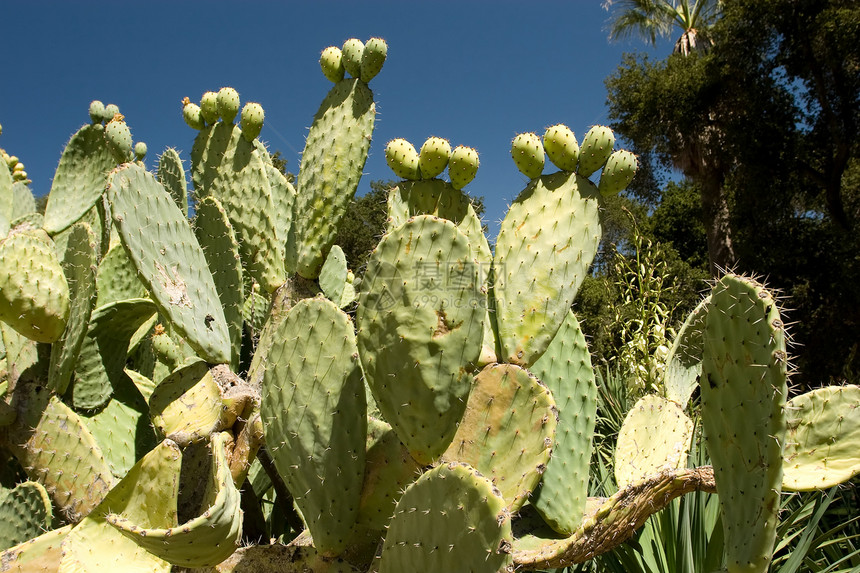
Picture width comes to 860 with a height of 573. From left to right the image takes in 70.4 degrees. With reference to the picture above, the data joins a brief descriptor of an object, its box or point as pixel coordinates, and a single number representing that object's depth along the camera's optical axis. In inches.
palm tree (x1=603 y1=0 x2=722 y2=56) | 507.5
